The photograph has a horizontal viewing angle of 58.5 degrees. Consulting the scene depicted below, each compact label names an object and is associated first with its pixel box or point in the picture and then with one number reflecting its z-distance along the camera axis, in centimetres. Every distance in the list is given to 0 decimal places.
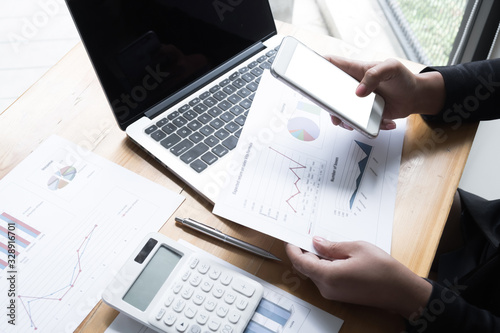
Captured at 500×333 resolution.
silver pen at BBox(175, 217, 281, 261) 55
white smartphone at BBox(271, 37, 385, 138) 60
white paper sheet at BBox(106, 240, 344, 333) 49
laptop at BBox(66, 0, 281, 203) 60
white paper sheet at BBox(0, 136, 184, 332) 51
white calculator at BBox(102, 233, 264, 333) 48
